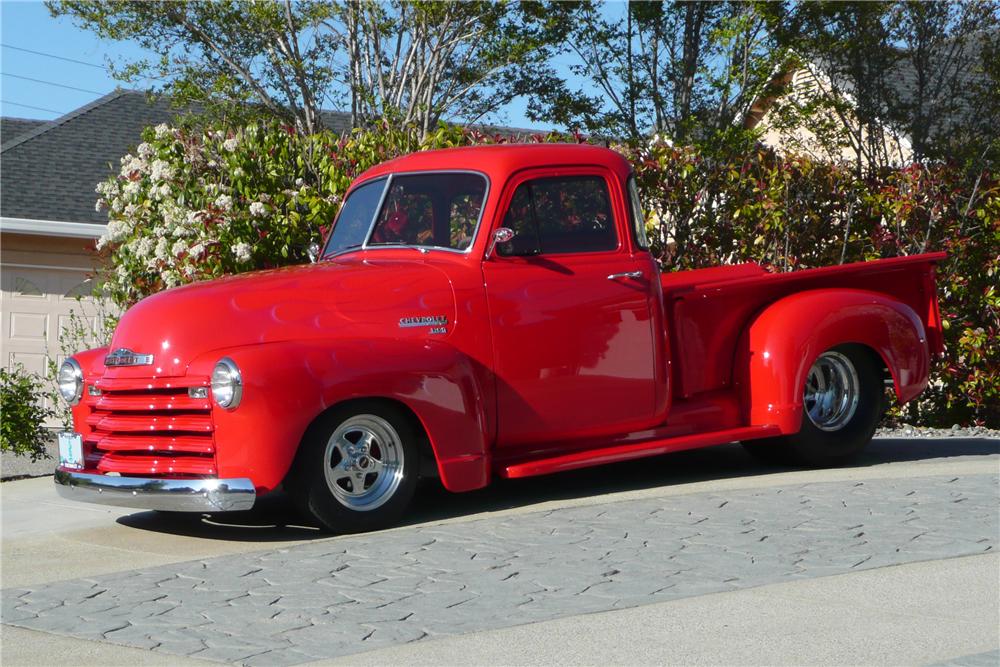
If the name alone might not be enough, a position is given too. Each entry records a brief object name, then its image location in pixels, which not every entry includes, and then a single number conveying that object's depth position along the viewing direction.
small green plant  11.67
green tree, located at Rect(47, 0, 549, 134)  20.16
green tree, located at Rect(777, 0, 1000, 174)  18.06
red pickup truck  6.60
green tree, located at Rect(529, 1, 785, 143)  20.72
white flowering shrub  10.40
